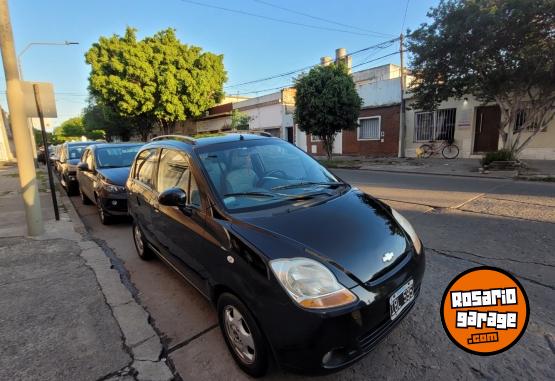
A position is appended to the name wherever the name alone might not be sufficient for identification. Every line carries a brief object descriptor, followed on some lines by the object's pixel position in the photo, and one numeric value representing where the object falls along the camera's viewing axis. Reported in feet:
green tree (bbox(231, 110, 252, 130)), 83.51
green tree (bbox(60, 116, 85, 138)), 250.78
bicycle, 51.72
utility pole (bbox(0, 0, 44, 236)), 16.63
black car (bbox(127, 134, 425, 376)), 5.83
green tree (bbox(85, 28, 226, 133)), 76.89
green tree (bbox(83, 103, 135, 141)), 120.08
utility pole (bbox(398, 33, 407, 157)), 56.90
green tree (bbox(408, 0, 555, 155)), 30.01
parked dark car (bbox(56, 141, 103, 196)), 31.83
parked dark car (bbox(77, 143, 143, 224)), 19.19
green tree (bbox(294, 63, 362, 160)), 47.39
